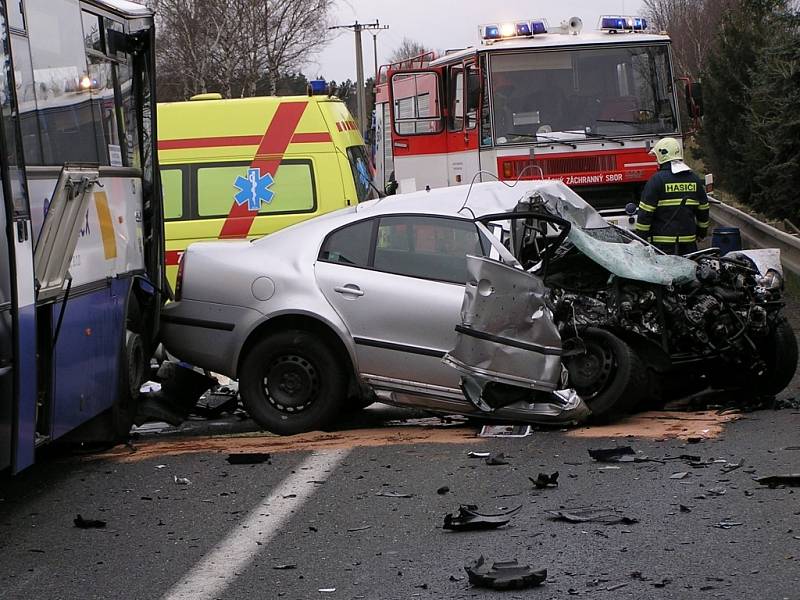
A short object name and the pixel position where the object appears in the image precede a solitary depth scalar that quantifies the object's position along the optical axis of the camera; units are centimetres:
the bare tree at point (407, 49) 11661
